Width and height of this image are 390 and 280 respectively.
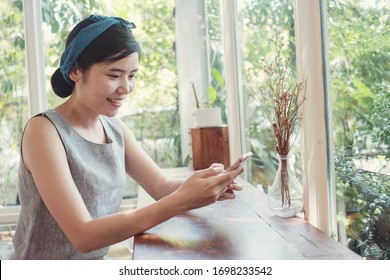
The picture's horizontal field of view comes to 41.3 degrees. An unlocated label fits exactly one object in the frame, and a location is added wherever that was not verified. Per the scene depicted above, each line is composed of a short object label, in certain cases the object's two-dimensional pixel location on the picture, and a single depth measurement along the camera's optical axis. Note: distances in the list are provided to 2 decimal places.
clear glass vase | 1.41
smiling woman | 1.21
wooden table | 1.10
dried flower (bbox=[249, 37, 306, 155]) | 1.40
